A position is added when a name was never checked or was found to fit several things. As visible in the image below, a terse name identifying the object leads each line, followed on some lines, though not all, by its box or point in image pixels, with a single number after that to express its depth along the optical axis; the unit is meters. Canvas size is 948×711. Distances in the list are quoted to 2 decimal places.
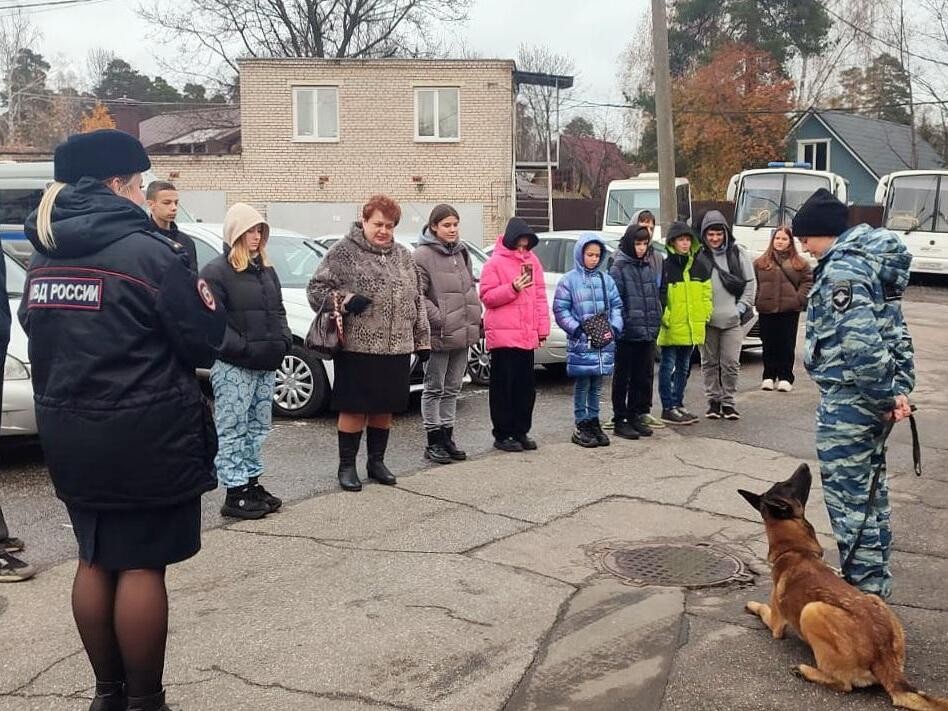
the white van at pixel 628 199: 24.59
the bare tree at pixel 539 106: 44.34
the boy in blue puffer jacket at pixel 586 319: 8.08
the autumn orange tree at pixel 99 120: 44.33
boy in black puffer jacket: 8.48
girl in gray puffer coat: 7.39
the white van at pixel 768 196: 24.14
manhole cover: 5.18
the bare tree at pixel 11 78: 51.75
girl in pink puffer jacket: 7.80
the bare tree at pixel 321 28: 41.28
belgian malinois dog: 3.77
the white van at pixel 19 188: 17.25
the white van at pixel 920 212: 24.44
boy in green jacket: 9.05
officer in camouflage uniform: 4.26
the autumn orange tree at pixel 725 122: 37.44
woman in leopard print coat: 6.54
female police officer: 3.22
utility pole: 17.62
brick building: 29.98
